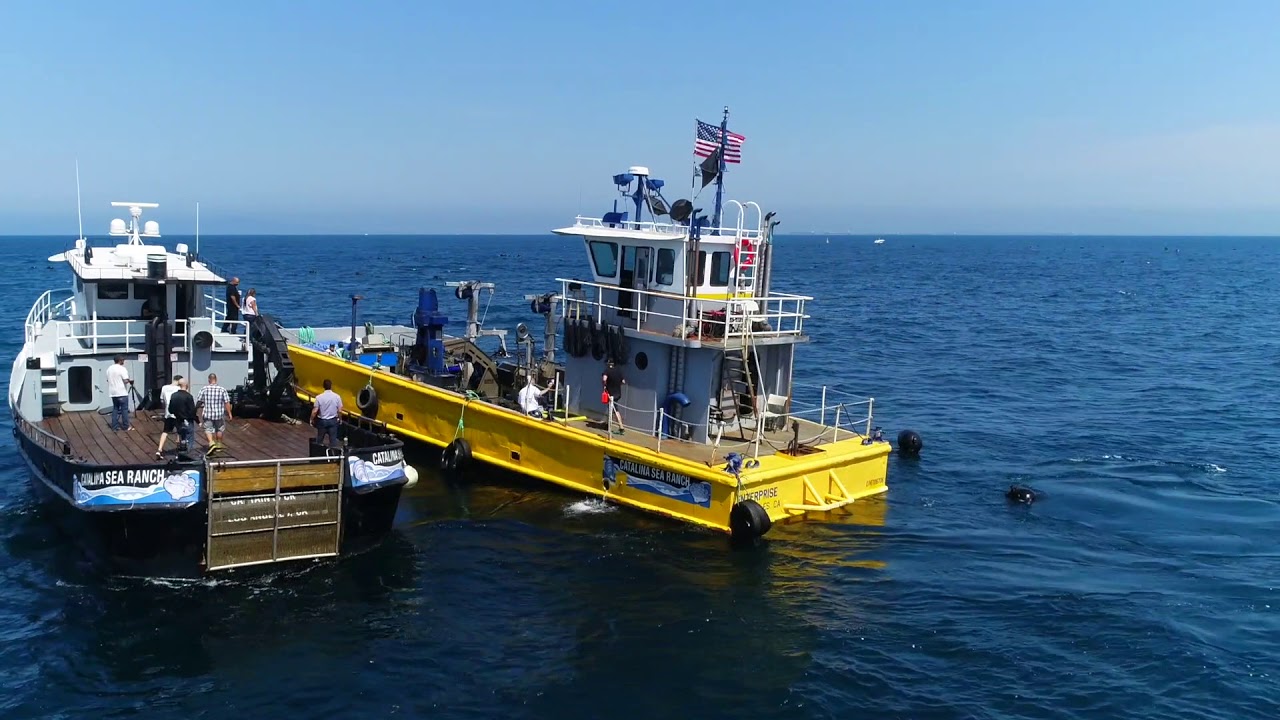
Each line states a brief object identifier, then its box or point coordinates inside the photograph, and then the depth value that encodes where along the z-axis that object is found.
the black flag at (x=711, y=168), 19.78
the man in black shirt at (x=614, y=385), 19.53
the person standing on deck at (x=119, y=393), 17.08
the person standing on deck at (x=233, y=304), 21.39
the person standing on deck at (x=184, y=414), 15.36
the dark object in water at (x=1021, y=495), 19.70
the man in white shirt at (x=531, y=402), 20.06
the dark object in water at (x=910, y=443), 23.27
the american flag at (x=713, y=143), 19.64
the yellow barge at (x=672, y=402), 17.89
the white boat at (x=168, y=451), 14.30
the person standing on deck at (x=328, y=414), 15.87
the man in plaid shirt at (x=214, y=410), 16.08
